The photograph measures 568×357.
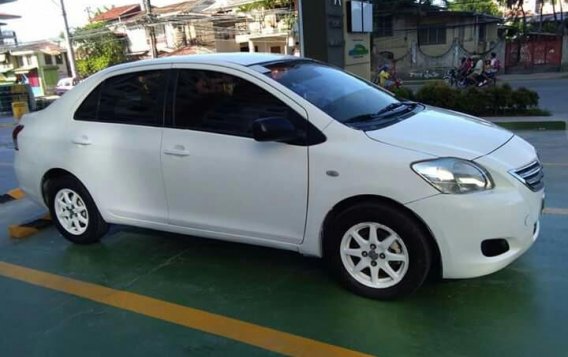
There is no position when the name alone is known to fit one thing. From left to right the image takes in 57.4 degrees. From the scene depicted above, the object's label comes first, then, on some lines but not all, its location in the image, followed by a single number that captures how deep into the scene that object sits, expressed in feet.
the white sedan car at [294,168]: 9.92
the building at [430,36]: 104.78
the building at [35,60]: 153.69
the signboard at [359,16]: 38.45
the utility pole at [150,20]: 117.00
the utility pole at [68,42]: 102.89
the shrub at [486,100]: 34.40
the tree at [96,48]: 150.10
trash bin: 61.67
